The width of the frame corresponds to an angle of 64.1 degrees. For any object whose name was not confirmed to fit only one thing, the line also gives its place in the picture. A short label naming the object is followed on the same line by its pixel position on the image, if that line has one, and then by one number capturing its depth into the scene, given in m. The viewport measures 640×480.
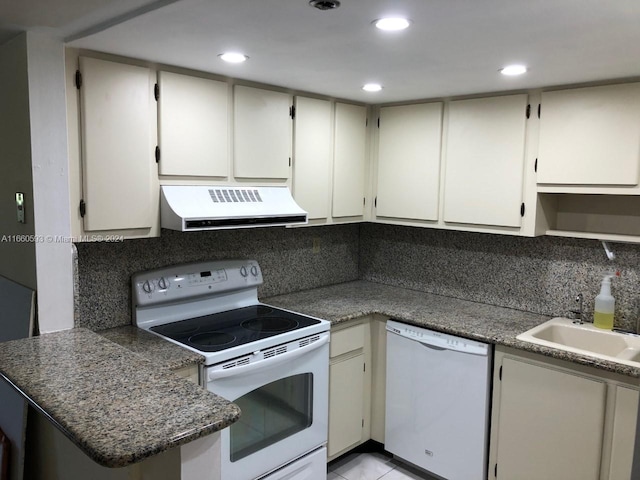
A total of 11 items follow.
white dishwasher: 2.52
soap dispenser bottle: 2.51
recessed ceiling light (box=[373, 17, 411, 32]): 1.55
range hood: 2.22
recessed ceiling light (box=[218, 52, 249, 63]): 2.03
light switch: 2.03
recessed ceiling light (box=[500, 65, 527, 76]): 2.12
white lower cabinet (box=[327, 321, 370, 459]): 2.78
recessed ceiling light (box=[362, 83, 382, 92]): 2.58
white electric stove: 2.21
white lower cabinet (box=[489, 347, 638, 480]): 2.11
